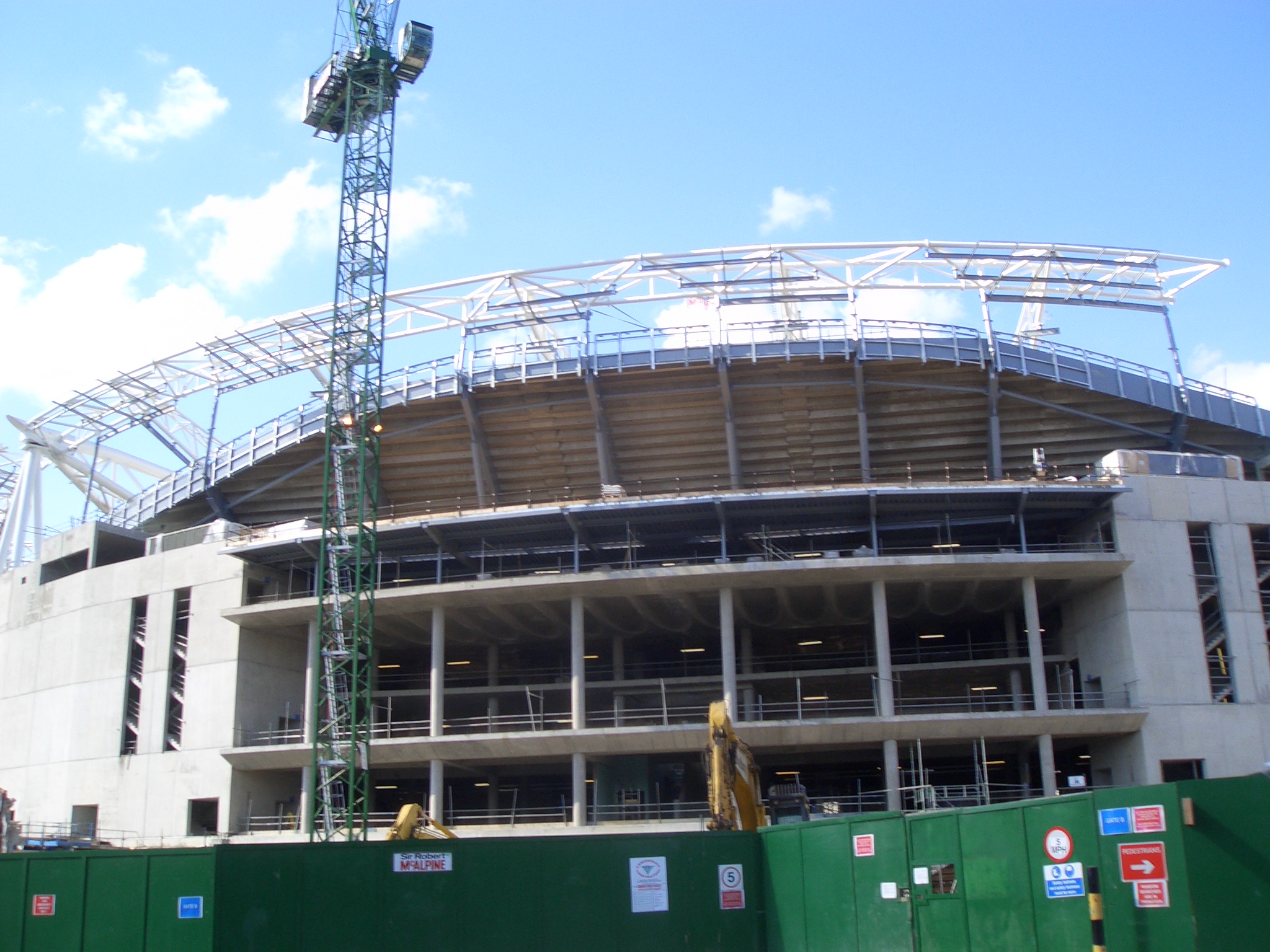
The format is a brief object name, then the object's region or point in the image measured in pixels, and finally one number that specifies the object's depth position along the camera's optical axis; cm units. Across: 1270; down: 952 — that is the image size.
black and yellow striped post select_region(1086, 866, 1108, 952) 1191
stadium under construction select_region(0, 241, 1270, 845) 3875
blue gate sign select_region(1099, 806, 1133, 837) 1186
